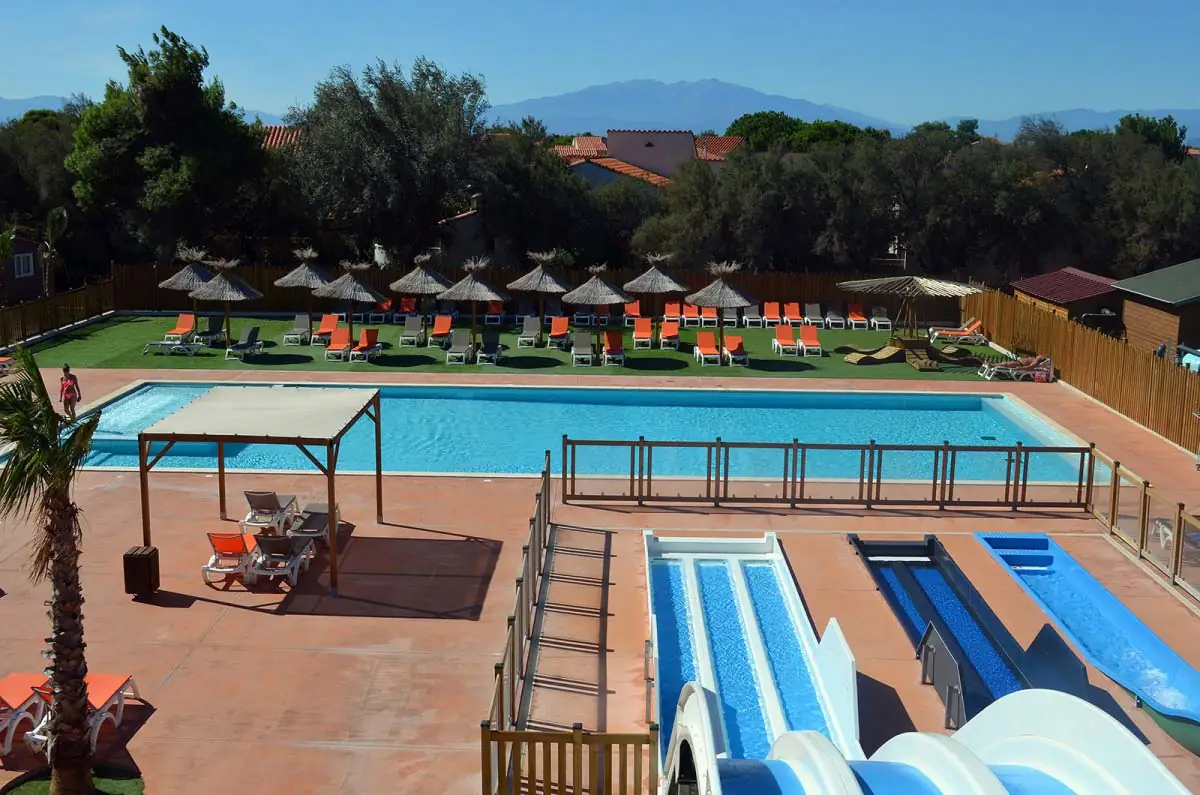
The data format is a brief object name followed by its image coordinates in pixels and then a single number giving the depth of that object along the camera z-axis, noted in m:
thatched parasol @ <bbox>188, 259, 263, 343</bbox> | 26.45
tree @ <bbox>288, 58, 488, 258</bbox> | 35.38
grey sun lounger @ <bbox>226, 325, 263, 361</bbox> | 26.62
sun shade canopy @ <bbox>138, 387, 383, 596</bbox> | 12.03
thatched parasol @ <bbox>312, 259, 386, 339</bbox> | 27.05
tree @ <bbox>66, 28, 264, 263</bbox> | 34.41
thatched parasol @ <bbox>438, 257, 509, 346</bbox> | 26.89
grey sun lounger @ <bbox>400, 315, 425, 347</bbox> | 28.83
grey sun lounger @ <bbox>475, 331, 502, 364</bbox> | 26.70
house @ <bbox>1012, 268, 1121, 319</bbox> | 27.64
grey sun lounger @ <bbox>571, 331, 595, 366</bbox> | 26.59
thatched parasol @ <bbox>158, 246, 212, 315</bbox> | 28.20
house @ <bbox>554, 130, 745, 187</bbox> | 54.81
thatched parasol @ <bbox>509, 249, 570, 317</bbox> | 28.43
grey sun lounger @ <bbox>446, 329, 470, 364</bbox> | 26.66
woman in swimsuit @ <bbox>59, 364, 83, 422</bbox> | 18.29
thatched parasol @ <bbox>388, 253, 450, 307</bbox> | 28.11
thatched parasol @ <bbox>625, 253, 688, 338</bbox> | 28.69
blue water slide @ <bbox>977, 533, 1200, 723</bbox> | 10.66
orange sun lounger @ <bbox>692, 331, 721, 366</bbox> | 27.05
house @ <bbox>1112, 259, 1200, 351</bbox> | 25.08
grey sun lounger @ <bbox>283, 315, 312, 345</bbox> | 28.91
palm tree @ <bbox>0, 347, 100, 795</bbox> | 7.95
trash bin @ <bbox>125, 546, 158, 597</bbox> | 11.80
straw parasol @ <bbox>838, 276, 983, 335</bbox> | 26.80
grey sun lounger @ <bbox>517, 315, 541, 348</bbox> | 28.98
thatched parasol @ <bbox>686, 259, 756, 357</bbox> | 26.41
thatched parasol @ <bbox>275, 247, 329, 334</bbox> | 29.14
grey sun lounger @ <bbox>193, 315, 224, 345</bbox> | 28.00
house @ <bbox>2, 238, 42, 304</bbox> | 35.69
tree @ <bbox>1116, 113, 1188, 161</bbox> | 48.06
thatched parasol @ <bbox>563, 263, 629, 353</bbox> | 27.23
